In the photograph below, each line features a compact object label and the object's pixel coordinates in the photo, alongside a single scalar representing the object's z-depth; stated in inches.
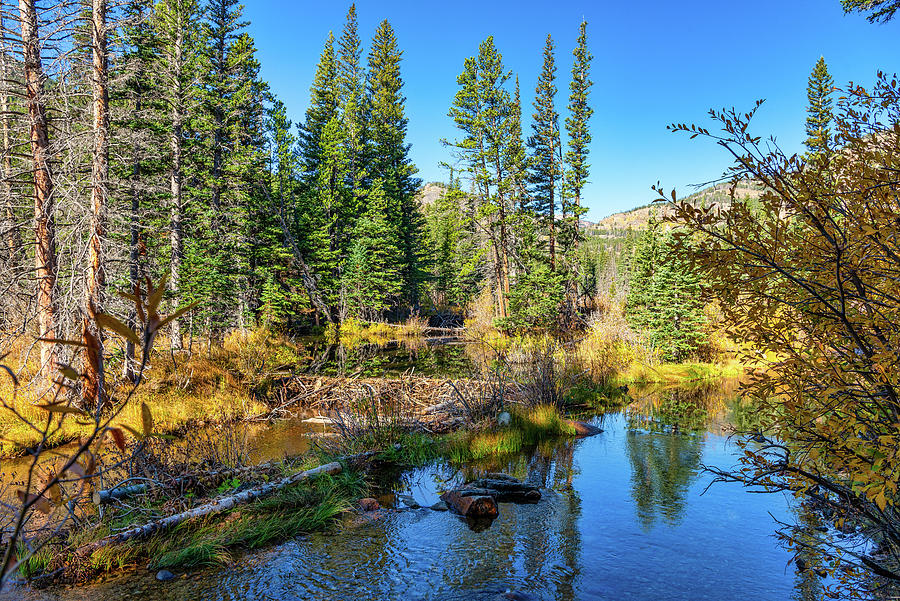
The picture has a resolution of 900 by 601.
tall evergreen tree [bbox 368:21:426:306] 1574.8
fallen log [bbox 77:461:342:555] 209.4
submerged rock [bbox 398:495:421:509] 285.7
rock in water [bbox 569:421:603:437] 443.2
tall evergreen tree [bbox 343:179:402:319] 1305.4
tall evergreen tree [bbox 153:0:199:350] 768.3
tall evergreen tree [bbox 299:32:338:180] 1392.7
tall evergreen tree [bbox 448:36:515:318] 1119.0
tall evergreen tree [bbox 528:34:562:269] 1353.3
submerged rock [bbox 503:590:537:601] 190.2
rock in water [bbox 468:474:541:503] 294.0
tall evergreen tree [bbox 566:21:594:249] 1293.1
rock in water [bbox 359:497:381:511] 281.9
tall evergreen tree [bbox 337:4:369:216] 1432.1
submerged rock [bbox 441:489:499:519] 270.8
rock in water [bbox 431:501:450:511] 281.7
